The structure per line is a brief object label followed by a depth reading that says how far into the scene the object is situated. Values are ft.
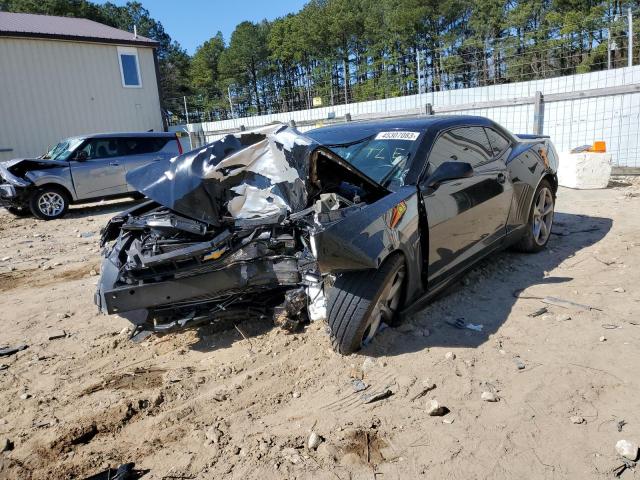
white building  55.98
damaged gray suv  31.89
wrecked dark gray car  10.13
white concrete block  28.09
